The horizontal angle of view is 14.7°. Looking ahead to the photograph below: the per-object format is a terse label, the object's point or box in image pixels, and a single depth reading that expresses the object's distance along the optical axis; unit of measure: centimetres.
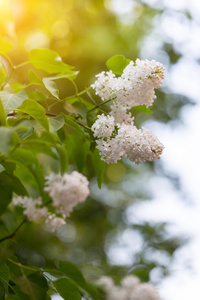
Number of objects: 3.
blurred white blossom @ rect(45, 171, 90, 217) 82
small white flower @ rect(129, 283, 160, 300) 132
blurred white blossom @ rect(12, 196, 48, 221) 88
